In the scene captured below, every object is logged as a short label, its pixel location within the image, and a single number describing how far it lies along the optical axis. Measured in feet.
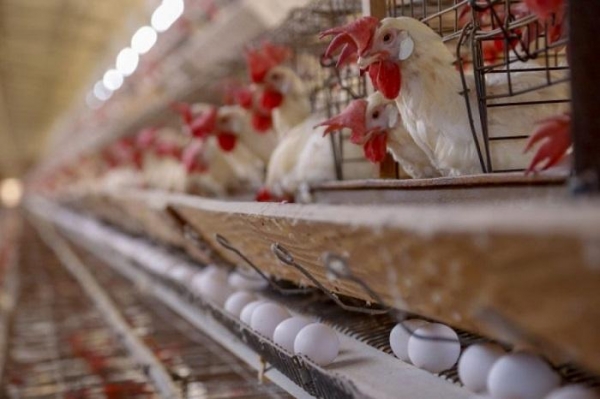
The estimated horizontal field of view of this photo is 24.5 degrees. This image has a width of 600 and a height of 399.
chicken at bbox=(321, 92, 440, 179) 5.05
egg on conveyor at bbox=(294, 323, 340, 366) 4.71
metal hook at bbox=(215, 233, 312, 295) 5.62
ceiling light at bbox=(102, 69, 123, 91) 28.04
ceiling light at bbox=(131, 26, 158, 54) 21.13
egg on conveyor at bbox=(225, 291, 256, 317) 6.05
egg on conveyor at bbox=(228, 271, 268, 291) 6.74
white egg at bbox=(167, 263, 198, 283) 8.27
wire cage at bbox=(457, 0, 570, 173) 4.40
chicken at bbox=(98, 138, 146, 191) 16.02
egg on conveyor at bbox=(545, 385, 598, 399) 3.52
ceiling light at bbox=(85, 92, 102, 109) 34.28
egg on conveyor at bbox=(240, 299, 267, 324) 5.66
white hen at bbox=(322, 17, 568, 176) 4.52
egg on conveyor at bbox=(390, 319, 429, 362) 4.63
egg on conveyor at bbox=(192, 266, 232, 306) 6.69
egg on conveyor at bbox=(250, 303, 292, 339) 5.35
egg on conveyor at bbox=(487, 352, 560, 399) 3.67
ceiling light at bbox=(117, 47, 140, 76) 24.17
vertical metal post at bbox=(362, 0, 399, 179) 5.44
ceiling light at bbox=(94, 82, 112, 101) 32.01
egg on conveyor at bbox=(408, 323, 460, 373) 4.37
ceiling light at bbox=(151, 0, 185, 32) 16.24
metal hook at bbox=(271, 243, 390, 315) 4.67
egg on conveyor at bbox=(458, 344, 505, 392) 3.96
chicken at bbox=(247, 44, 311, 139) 6.82
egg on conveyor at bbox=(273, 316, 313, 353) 5.04
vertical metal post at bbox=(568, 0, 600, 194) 3.46
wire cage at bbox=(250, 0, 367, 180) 6.16
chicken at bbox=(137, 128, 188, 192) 10.38
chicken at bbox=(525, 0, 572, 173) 3.73
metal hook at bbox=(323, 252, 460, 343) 3.86
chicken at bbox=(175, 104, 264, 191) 7.88
